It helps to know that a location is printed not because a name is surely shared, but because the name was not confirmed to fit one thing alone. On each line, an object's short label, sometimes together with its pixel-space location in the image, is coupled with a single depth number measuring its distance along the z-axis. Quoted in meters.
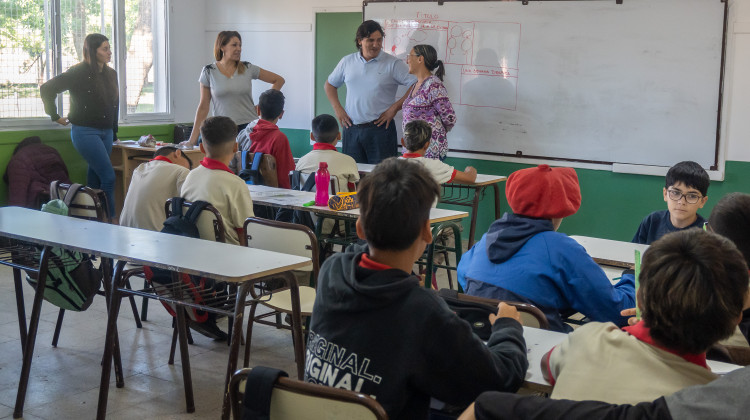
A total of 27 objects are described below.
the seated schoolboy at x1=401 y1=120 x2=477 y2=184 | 4.55
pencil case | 3.76
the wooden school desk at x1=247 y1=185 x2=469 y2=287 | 3.69
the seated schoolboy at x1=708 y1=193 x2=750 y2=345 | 2.08
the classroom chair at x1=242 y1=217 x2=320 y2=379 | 3.05
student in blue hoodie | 2.16
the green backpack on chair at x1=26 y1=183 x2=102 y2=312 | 3.06
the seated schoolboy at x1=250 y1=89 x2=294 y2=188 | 4.72
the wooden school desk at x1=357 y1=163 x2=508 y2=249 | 5.12
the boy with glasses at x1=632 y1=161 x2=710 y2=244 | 3.25
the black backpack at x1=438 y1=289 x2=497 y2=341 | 1.86
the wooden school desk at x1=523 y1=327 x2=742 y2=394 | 1.58
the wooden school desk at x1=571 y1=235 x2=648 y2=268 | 2.91
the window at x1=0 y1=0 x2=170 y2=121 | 6.40
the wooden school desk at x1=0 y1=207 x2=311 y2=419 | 2.45
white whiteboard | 5.32
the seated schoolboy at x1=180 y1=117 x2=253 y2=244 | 3.39
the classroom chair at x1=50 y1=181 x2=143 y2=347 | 3.49
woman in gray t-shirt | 6.09
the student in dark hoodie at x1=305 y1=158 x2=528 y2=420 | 1.46
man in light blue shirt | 6.10
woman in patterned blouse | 5.75
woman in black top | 6.17
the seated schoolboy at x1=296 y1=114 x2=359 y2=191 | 4.41
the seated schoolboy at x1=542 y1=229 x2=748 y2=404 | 1.23
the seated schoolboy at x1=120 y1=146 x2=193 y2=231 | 3.58
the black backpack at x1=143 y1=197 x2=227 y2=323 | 2.92
